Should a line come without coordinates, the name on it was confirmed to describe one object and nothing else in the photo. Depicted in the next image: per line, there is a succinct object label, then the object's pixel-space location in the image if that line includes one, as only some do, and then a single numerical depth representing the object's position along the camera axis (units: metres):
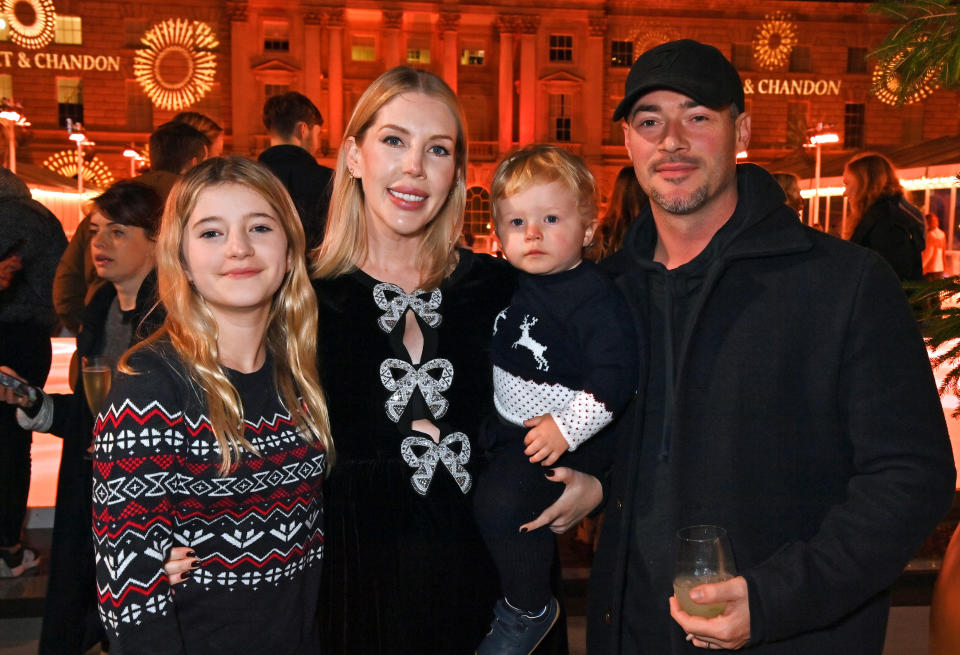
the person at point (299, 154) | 4.56
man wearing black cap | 1.78
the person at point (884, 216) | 6.35
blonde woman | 2.16
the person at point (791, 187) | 6.83
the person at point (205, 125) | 6.22
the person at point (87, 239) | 5.25
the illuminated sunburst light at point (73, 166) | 34.00
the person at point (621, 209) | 5.20
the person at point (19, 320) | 4.64
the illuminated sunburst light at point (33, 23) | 12.97
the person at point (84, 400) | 3.27
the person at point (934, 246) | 12.37
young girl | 1.78
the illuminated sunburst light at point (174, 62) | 14.73
